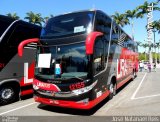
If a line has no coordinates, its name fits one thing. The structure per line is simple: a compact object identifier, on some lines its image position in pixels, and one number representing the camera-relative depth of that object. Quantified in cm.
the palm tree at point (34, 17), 2893
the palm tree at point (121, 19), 3234
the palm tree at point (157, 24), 1875
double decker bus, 433
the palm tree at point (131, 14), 3126
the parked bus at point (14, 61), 532
